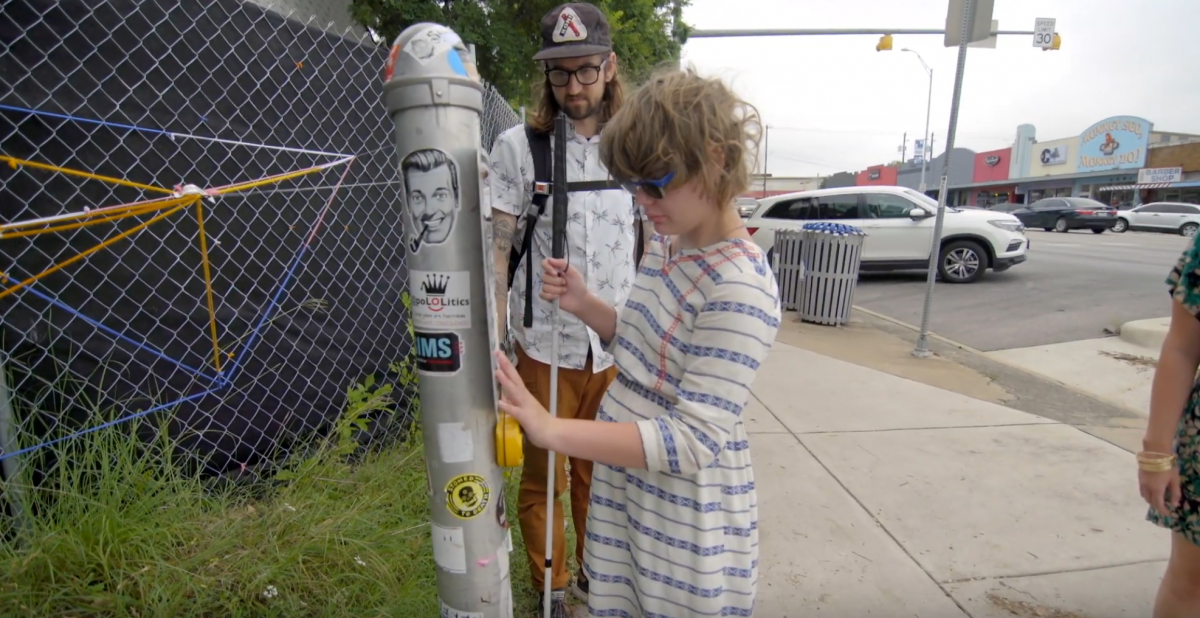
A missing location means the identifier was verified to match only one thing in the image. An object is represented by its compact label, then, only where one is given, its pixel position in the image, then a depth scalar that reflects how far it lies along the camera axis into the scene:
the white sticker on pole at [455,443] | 1.24
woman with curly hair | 1.17
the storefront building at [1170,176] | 31.83
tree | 7.54
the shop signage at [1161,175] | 32.34
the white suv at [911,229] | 10.37
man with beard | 2.06
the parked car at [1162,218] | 22.89
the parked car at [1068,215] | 23.91
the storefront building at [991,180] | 44.44
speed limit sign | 13.92
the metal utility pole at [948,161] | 5.42
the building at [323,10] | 4.90
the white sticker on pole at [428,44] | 1.11
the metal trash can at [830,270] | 7.44
